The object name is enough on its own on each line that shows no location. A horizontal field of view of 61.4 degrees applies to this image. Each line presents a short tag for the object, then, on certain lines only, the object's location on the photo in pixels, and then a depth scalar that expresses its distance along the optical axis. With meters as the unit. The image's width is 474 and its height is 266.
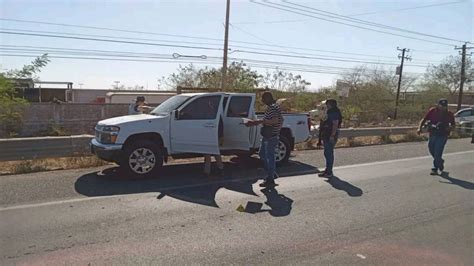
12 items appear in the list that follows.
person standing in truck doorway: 8.30
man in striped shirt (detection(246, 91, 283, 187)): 7.52
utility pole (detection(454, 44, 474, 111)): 46.81
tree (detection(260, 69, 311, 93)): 27.80
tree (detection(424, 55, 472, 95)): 54.19
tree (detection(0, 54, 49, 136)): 11.56
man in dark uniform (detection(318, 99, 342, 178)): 8.59
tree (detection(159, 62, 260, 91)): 23.53
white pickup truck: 7.64
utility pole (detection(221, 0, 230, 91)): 26.79
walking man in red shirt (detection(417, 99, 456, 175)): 9.26
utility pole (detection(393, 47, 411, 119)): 44.09
